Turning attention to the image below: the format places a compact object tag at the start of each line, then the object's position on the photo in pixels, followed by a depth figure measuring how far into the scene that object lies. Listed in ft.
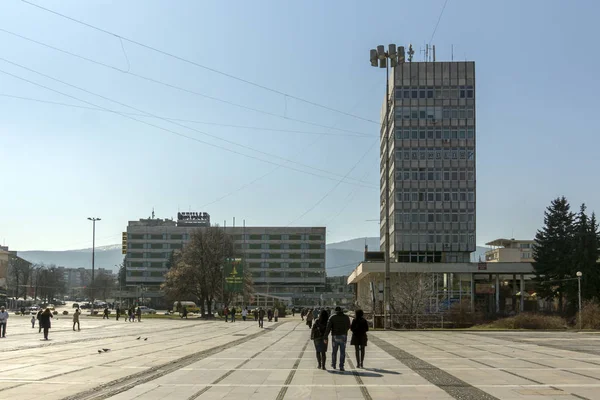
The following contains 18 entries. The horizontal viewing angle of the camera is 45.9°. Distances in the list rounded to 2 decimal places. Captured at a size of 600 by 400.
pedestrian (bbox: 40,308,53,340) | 111.55
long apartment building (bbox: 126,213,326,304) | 527.40
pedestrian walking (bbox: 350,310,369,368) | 60.64
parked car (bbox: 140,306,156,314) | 367.45
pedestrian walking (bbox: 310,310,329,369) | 61.41
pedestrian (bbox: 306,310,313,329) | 132.87
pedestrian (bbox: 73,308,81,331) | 146.42
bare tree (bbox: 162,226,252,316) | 282.77
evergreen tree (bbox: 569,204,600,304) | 229.45
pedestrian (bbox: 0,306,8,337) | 117.39
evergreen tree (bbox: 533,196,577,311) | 244.83
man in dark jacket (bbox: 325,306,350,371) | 59.00
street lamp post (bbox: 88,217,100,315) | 343.18
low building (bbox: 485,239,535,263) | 454.81
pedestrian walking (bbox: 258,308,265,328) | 186.09
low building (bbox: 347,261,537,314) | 274.57
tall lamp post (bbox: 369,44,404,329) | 139.95
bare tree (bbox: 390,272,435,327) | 171.22
